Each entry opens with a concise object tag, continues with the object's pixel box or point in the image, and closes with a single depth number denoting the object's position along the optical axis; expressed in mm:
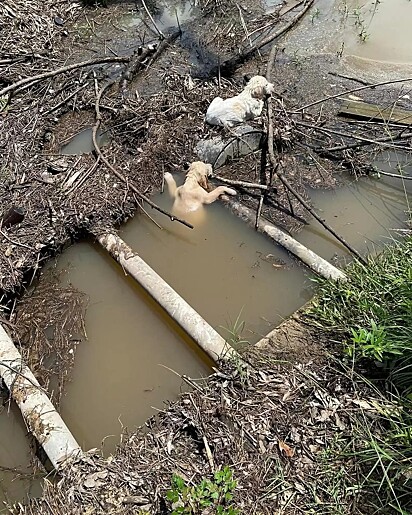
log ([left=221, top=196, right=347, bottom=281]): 3926
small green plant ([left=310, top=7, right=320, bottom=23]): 7286
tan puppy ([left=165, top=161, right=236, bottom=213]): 4699
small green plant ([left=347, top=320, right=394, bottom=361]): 3113
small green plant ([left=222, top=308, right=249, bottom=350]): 3738
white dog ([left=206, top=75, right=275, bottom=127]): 5133
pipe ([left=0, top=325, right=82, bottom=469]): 3168
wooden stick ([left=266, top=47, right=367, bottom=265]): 4062
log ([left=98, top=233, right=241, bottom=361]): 3568
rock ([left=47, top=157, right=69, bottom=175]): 5191
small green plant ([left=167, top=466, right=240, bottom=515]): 2658
